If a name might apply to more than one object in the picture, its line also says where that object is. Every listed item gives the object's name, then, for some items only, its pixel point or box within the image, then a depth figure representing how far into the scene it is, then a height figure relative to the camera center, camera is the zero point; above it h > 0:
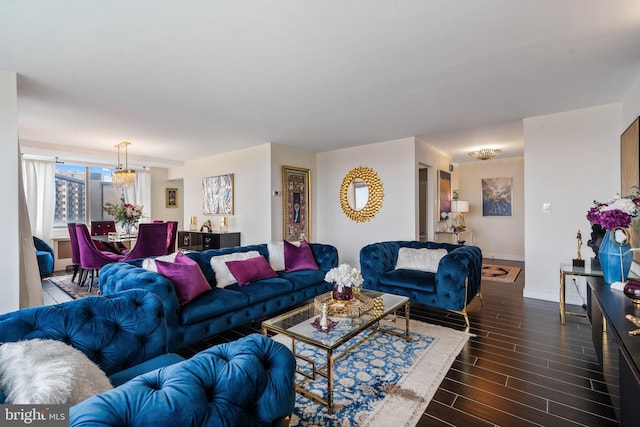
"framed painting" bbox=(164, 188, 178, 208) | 8.36 +0.46
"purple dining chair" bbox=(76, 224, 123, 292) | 4.59 -0.60
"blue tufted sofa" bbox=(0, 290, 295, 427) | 0.77 -0.51
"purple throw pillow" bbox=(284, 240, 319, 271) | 3.96 -0.60
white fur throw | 0.84 -0.49
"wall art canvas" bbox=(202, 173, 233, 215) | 6.22 +0.40
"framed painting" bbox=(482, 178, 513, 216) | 7.30 +0.42
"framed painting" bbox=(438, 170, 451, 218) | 6.11 +0.46
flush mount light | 5.80 +1.17
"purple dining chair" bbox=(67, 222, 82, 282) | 4.81 -0.51
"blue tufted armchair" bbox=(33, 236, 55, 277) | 5.28 -0.76
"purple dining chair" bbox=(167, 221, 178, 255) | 5.47 -0.41
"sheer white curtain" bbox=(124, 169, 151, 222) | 7.65 +0.55
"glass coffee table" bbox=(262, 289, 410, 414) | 1.92 -0.84
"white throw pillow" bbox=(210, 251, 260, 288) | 3.19 -0.61
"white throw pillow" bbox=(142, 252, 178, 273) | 2.69 -0.44
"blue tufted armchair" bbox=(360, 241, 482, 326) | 3.20 -0.73
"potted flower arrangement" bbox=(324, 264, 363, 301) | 2.54 -0.56
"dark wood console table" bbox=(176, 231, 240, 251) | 5.82 -0.53
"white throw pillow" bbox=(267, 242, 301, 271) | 3.90 -0.55
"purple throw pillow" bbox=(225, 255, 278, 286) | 3.27 -0.63
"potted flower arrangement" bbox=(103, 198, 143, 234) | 5.25 +0.01
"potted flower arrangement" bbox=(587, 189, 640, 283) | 2.27 -0.17
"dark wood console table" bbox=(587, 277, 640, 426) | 1.28 -0.70
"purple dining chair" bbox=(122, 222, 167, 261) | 4.53 -0.42
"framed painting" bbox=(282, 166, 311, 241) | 5.75 +0.19
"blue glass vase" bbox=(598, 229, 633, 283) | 2.34 -0.36
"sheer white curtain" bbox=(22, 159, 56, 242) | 6.07 +0.43
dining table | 5.00 -0.43
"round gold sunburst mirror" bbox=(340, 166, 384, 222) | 5.54 +0.37
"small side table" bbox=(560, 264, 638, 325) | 2.95 -0.59
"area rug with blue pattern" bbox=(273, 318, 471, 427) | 1.80 -1.19
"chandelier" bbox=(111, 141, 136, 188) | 5.65 +0.69
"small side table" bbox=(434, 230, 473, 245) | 6.03 -0.51
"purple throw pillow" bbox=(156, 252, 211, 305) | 2.64 -0.57
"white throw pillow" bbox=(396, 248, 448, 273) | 3.77 -0.58
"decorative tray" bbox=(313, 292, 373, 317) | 2.43 -0.77
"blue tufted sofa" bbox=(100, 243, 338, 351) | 2.43 -0.81
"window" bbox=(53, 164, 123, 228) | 6.68 +0.48
